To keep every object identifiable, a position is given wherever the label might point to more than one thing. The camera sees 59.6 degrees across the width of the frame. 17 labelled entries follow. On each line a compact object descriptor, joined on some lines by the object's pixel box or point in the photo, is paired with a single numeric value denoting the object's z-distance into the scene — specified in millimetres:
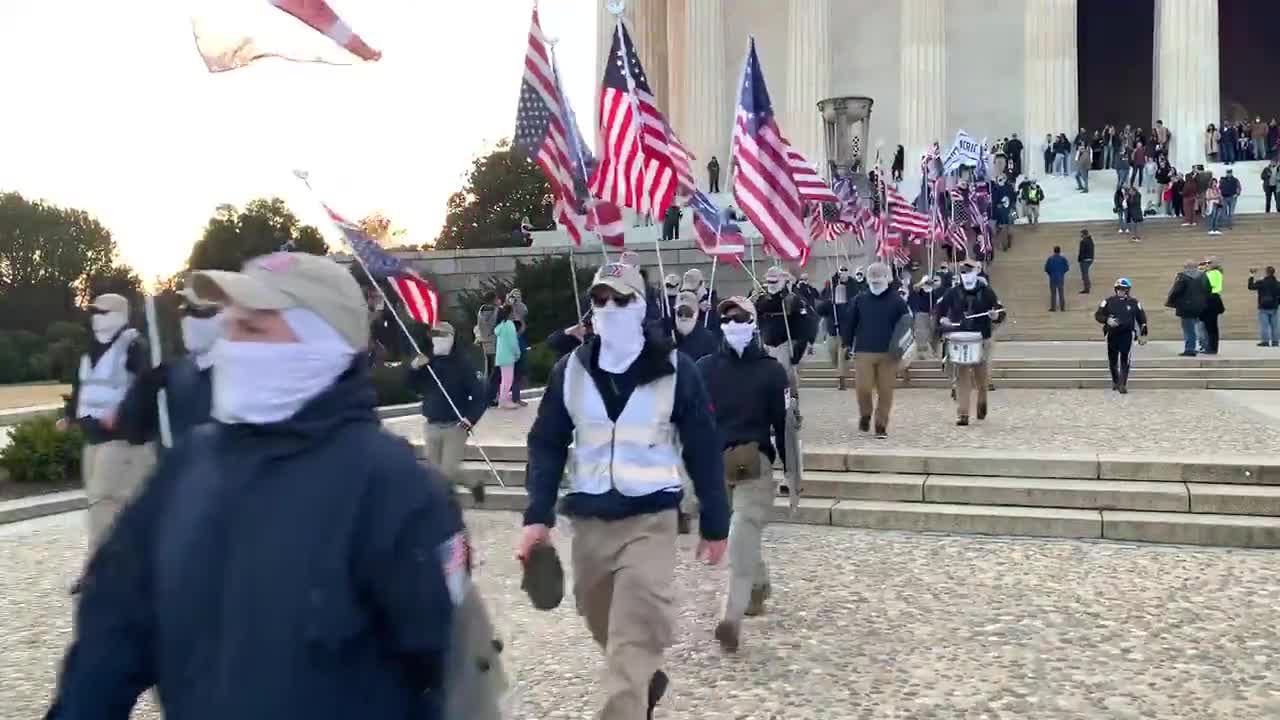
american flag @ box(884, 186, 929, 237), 20828
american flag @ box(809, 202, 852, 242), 21000
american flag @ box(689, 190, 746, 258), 12445
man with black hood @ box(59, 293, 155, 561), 6414
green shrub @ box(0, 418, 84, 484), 11422
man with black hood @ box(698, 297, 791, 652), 5520
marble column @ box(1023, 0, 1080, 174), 36844
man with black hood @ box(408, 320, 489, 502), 8695
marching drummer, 11977
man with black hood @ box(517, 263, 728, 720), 3902
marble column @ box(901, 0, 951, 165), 37938
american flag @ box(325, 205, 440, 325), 9578
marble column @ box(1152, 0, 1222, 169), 34969
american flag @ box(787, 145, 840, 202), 14070
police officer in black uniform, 14375
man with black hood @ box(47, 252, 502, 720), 1739
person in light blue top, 16047
